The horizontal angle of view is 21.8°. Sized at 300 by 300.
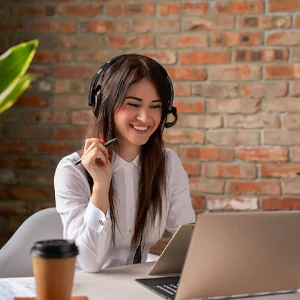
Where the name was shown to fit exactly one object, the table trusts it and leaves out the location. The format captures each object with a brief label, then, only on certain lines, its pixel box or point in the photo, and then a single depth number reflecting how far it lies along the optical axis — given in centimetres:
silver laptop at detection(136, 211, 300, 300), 194
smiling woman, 273
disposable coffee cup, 166
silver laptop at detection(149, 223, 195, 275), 226
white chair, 291
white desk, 216
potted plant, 123
